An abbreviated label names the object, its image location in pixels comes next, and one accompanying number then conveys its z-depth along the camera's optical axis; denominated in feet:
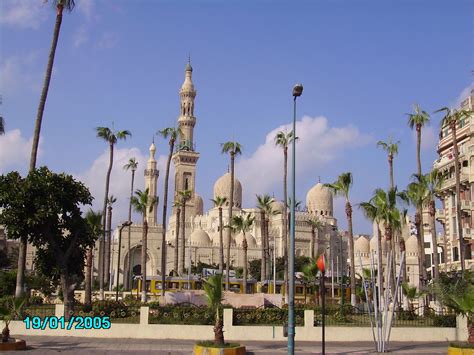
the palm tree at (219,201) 207.86
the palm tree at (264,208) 183.57
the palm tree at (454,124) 125.80
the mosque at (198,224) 355.36
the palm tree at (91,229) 106.59
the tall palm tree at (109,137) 171.32
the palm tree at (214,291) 70.33
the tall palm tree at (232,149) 185.73
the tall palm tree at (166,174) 164.44
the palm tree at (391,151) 154.40
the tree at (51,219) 92.73
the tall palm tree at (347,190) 139.33
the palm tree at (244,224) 180.55
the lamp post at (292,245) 53.98
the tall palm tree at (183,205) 209.55
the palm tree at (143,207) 157.77
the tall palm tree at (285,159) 164.01
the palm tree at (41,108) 98.73
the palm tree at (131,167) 211.55
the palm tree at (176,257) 198.26
